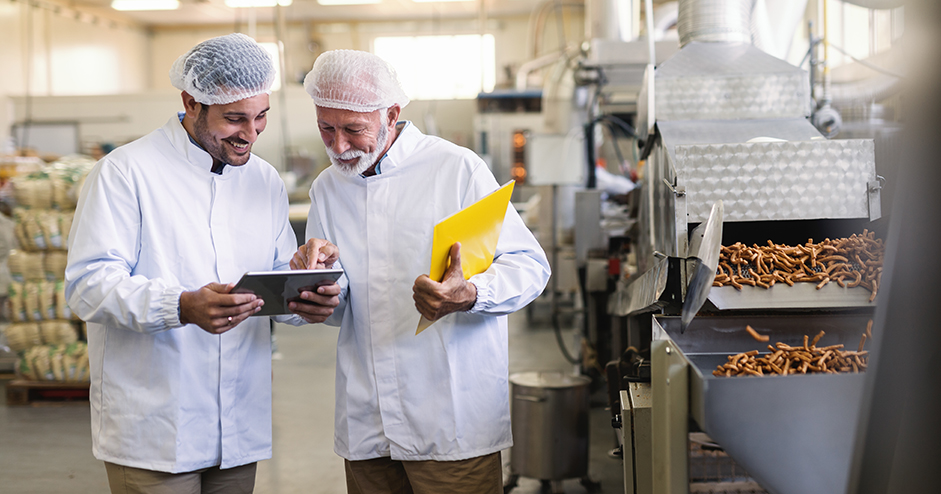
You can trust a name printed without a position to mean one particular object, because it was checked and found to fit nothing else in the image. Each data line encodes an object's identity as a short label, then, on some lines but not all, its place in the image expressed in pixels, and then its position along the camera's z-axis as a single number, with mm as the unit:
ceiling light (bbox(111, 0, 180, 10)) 10789
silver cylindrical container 3148
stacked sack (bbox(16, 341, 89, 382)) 4535
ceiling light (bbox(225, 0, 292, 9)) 9580
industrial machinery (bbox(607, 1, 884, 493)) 1159
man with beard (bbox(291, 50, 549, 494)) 1673
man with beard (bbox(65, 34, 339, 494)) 1502
